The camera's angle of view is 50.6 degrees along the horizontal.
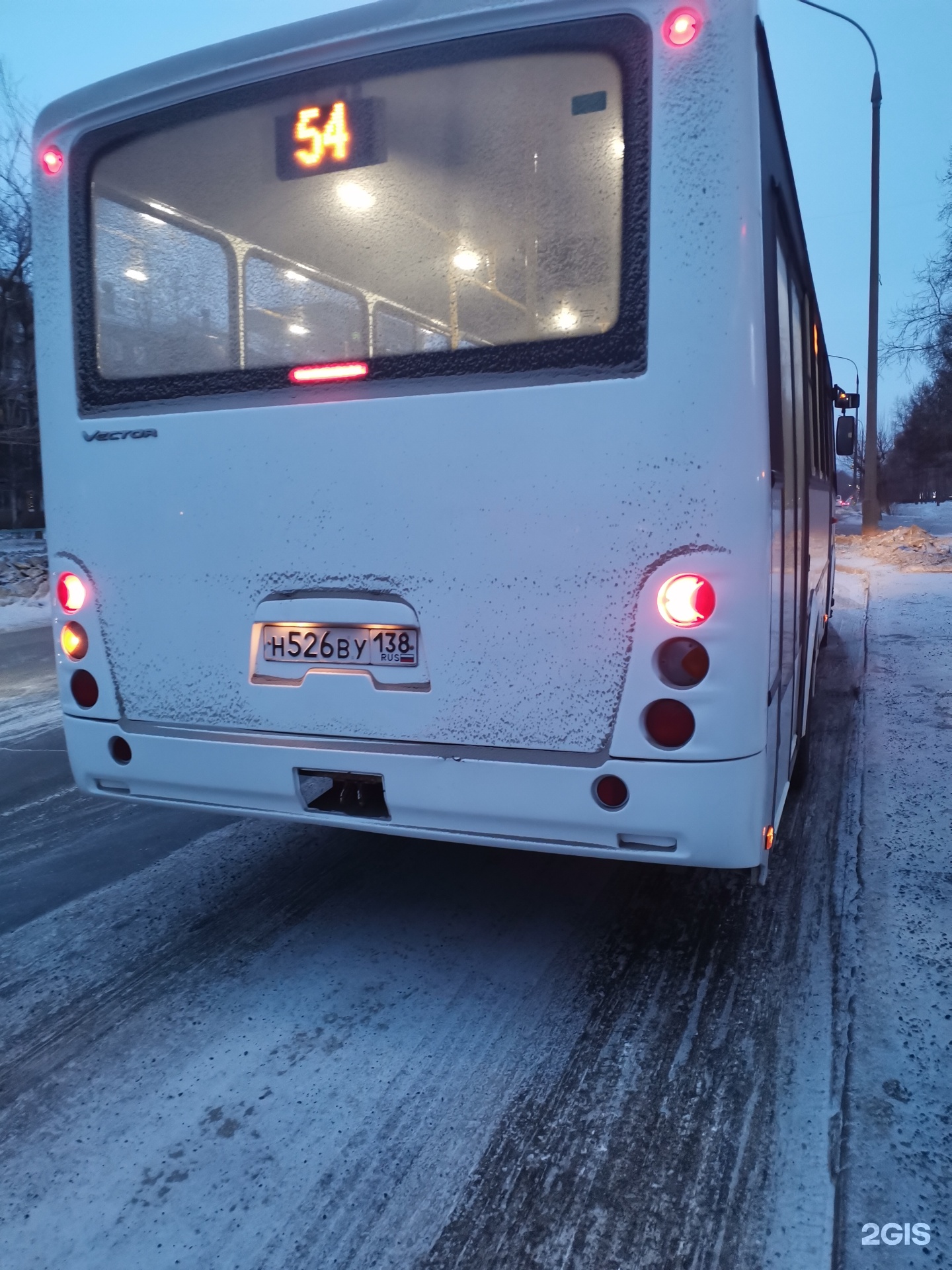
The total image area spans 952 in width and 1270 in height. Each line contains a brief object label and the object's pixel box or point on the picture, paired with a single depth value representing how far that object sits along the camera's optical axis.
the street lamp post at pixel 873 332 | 23.22
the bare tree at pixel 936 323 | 30.70
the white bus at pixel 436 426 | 2.87
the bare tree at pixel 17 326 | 26.72
